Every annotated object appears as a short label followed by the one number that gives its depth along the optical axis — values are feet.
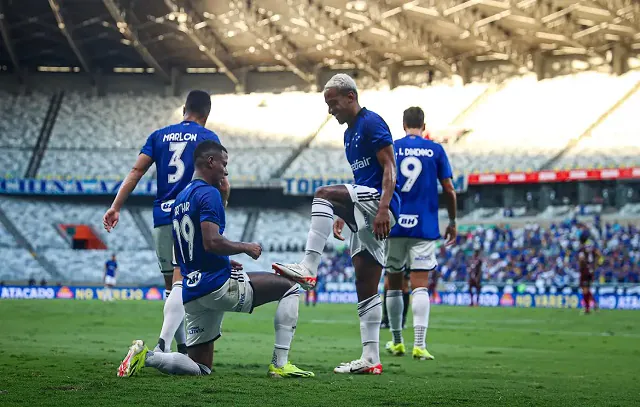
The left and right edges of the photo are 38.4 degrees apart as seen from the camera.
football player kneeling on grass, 22.03
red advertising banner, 129.59
